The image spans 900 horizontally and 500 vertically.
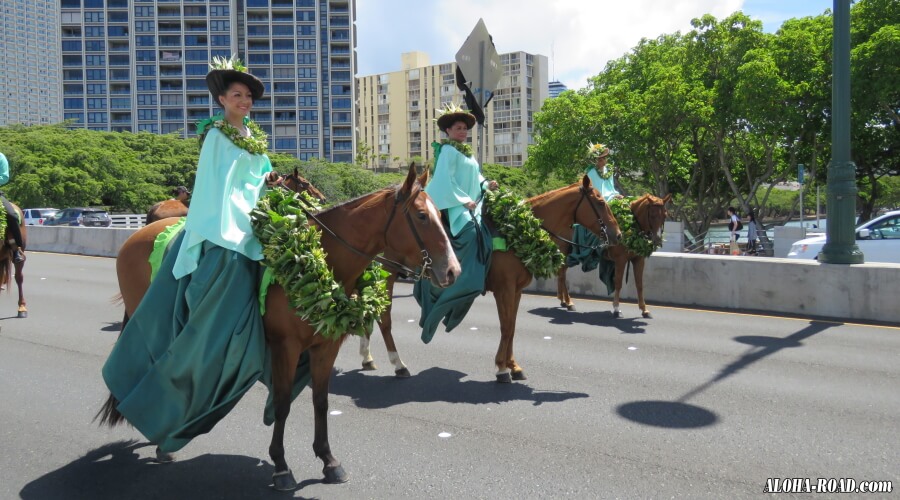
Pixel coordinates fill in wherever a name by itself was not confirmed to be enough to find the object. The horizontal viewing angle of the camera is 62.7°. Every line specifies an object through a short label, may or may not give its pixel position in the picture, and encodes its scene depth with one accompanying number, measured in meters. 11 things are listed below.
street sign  13.43
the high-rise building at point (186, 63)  117.44
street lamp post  12.09
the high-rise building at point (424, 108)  125.81
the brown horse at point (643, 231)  12.11
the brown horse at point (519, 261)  7.88
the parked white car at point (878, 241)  16.73
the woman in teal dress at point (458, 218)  7.75
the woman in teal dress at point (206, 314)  4.73
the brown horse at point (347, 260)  4.91
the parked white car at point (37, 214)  46.66
